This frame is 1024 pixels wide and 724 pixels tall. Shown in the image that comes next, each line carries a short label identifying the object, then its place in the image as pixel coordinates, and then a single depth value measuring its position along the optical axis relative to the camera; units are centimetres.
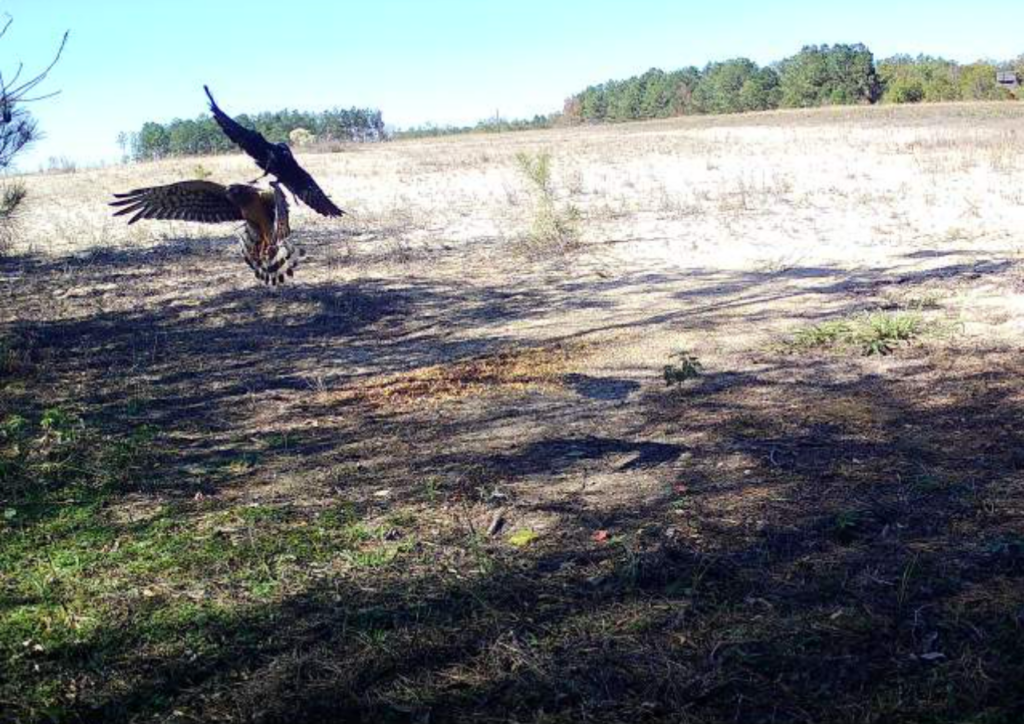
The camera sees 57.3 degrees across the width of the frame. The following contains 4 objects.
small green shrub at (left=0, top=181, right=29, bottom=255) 760
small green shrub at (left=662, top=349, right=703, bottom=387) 598
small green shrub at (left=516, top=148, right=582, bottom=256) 1214
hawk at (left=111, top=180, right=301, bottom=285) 470
